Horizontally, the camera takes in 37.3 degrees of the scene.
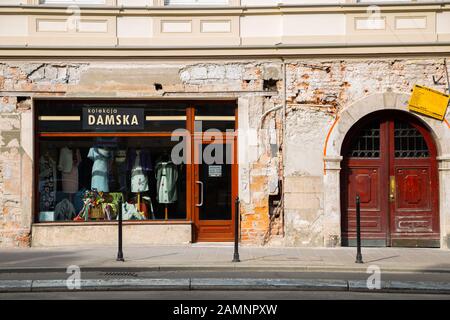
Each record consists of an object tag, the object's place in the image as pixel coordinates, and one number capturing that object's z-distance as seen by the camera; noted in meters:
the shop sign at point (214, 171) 14.53
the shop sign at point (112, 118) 14.41
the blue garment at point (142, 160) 14.63
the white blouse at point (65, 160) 14.55
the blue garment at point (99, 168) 14.56
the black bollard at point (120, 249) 11.76
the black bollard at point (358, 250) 11.63
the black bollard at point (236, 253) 11.69
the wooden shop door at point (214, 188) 14.51
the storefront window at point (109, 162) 14.43
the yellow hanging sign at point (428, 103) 14.08
